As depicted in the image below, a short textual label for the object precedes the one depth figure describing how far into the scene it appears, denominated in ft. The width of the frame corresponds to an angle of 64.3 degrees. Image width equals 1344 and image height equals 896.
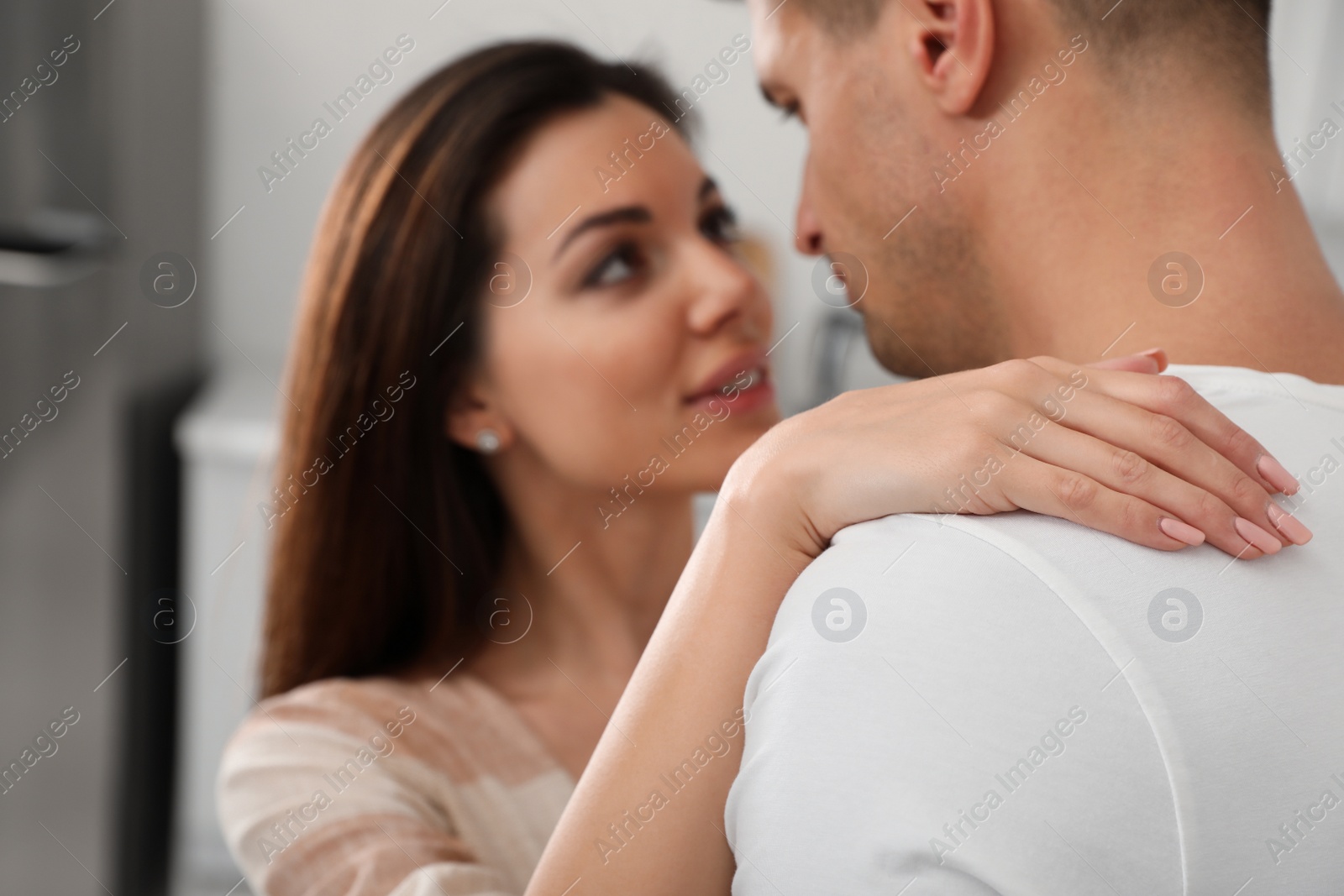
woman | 3.45
